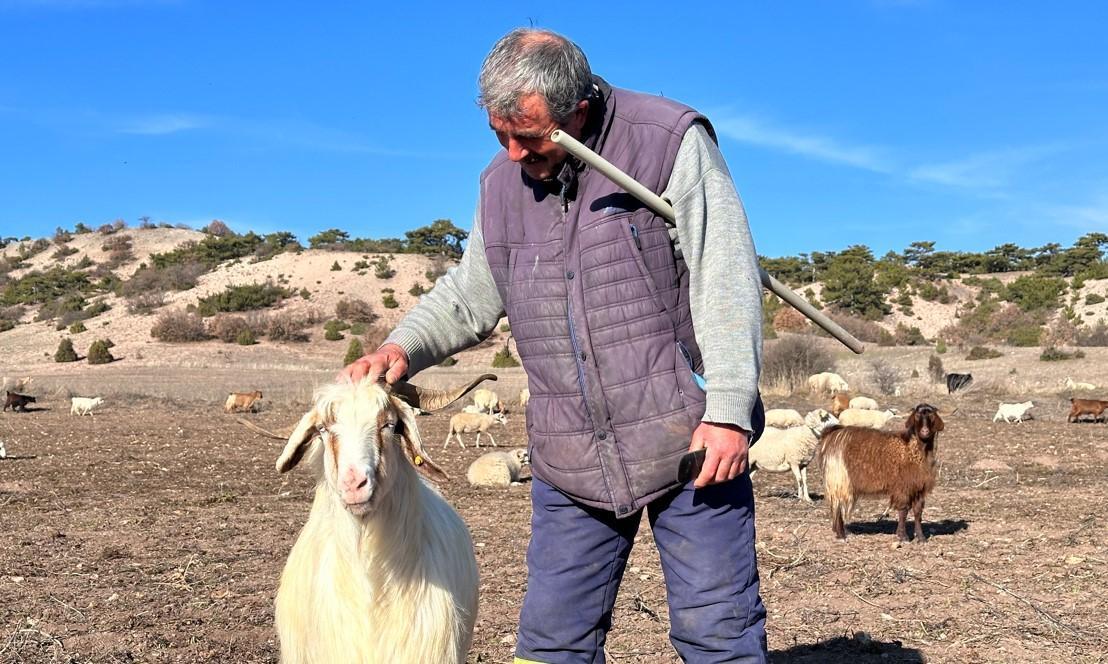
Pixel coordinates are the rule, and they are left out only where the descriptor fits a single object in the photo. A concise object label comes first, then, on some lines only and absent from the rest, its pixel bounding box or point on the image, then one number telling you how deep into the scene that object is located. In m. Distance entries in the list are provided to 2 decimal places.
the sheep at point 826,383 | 26.56
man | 3.02
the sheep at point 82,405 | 23.30
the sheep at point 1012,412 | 20.16
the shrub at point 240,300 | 55.97
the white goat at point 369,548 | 3.41
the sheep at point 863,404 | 21.81
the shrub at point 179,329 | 49.75
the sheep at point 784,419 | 17.88
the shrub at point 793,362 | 28.81
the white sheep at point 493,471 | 13.19
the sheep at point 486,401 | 22.66
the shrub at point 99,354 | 43.64
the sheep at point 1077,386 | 26.42
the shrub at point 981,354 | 36.88
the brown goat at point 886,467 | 9.43
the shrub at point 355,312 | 55.16
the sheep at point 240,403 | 24.83
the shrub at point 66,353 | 44.22
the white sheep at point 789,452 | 12.12
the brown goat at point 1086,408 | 20.08
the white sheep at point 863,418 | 18.67
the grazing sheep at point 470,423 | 18.12
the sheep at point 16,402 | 24.20
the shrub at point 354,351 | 41.19
